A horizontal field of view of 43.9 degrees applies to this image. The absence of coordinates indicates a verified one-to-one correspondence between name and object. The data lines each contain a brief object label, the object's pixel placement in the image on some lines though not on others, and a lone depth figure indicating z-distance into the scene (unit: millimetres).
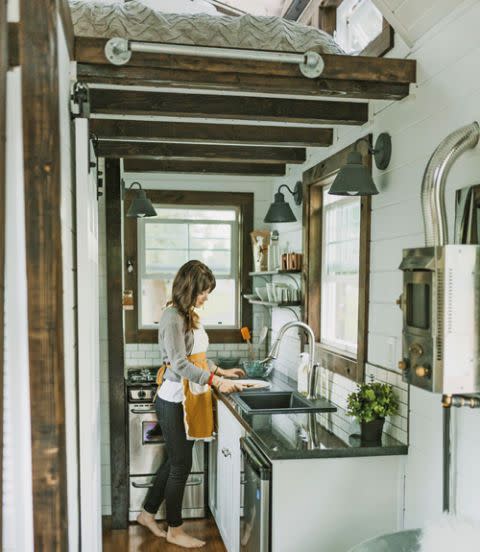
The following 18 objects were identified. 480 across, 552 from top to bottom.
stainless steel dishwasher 2748
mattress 2615
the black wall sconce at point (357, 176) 2840
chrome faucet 3519
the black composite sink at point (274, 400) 3654
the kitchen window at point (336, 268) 3215
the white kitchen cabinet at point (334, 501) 2750
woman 3756
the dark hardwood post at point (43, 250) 1727
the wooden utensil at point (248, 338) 5141
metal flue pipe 2088
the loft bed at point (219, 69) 2469
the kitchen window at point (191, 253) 5227
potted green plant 2775
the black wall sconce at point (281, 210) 4367
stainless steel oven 4383
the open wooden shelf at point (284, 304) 4391
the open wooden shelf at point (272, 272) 4379
